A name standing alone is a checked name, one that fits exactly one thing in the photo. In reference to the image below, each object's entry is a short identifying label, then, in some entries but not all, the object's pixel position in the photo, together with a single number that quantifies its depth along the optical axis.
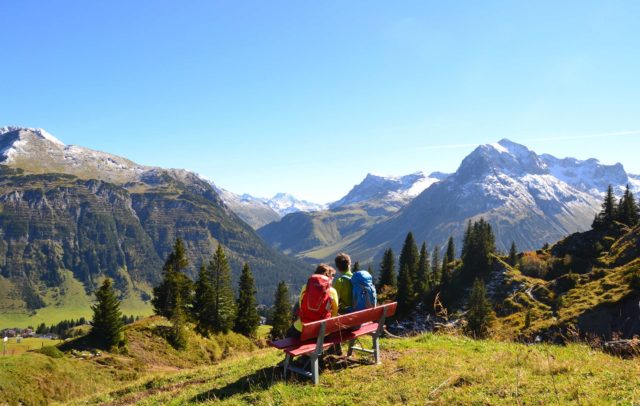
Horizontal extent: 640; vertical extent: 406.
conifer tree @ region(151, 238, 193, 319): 51.06
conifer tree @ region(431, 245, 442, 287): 99.20
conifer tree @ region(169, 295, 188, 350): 43.16
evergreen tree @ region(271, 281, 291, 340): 69.56
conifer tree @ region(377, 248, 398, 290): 94.31
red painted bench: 11.23
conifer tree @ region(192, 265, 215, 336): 53.59
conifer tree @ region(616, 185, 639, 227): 84.00
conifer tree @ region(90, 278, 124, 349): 38.12
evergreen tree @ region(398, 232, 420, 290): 93.73
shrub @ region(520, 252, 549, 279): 80.31
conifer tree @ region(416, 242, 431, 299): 89.34
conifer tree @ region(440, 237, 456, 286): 92.56
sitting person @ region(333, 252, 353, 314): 13.40
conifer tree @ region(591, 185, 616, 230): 84.50
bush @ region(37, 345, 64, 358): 31.22
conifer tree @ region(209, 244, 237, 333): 54.53
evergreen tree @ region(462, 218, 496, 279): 88.00
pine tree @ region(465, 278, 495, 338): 53.43
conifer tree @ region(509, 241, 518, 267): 88.43
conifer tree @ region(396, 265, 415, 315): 83.19
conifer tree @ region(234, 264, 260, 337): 61.69
